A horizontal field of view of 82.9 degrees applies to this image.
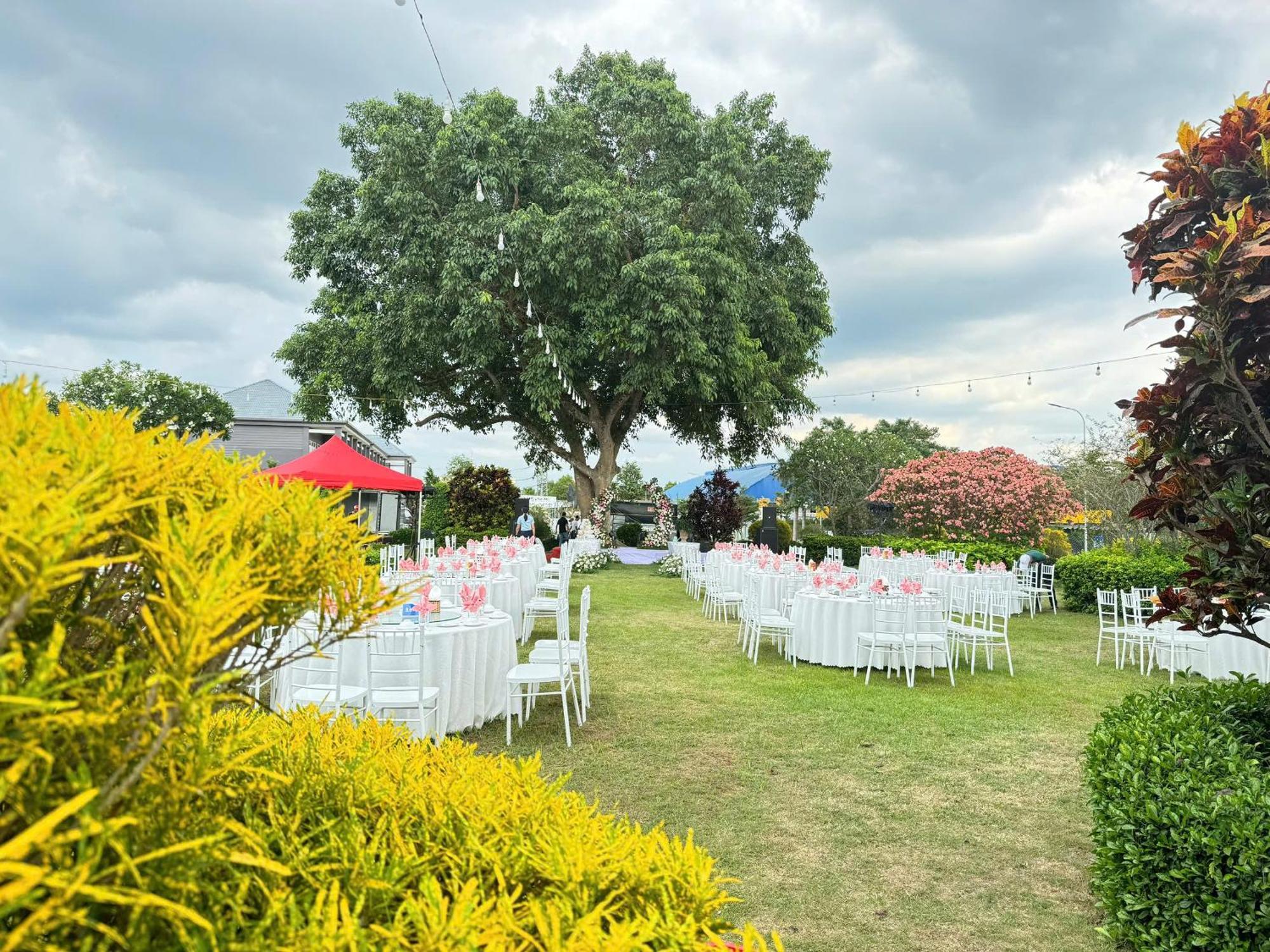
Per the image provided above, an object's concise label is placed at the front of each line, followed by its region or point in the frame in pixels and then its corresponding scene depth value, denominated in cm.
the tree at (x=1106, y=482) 1551
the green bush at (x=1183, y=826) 239
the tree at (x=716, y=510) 2077
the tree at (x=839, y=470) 2386
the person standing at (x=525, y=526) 1680
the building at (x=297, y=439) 2758
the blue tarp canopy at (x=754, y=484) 2742
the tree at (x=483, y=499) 2155
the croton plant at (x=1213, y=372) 264
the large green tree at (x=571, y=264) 1764
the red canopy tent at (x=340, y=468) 1052
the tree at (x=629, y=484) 3456
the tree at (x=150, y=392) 2694
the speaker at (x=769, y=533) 1752
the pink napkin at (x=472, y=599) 582
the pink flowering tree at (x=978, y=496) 1652
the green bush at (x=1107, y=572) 1186
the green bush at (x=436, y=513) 2284
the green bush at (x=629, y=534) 2673
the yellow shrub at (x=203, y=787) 66
